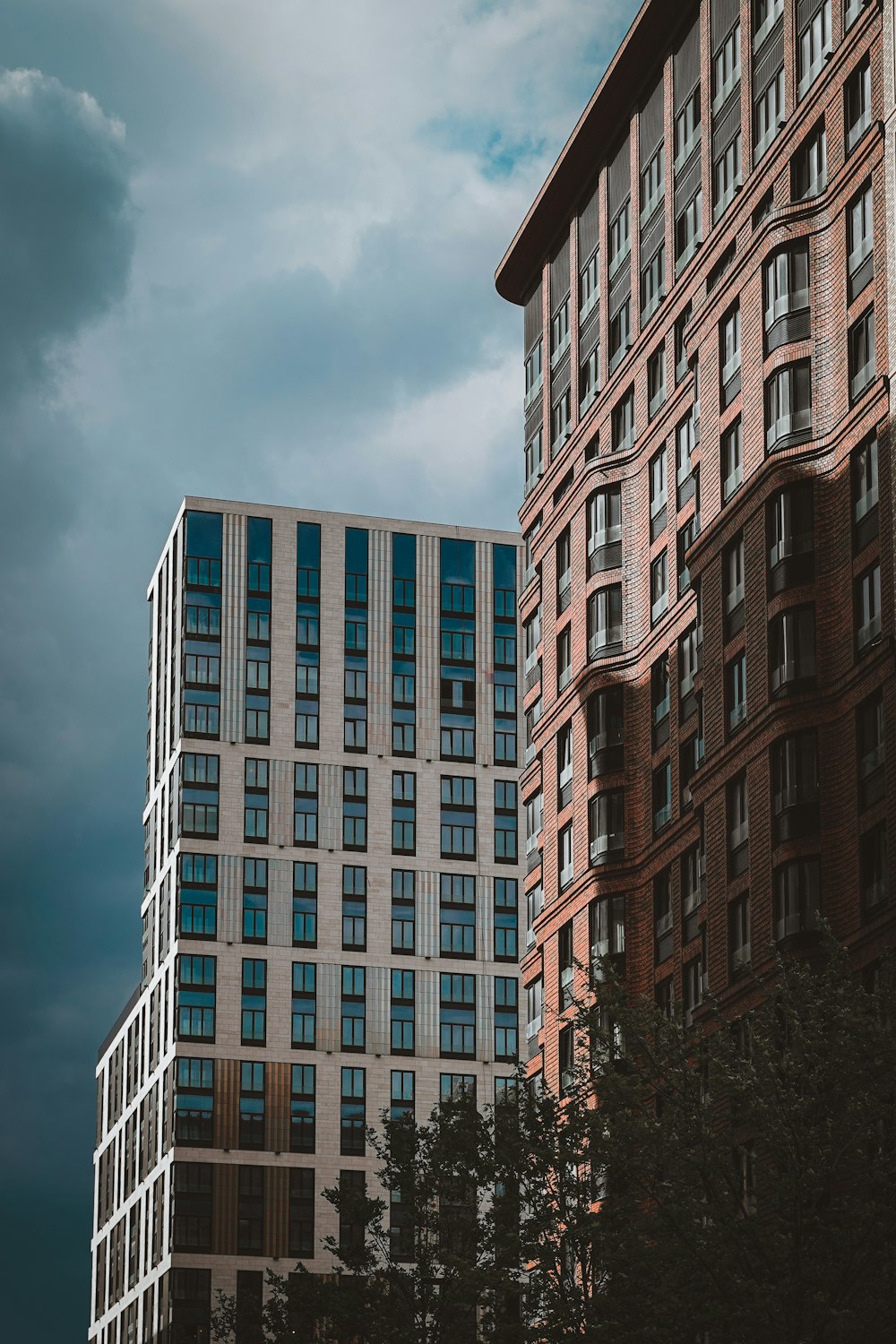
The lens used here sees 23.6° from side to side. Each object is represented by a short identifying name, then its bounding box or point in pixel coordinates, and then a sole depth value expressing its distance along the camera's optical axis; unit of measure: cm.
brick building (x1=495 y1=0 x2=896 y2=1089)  6078
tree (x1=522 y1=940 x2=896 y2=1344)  3888
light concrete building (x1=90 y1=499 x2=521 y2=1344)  13300
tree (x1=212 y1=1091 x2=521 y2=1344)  5097
